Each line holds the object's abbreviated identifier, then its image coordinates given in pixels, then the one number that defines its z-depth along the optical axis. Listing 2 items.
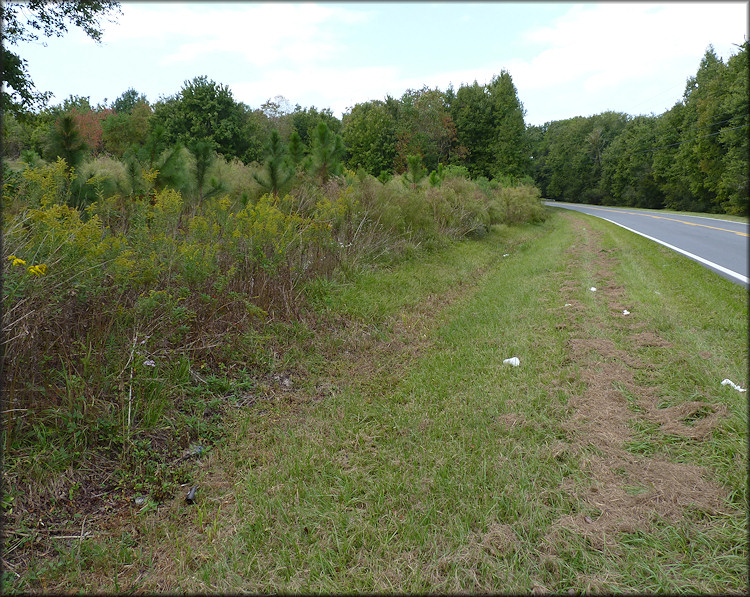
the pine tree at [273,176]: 8.30
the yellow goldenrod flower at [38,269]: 2.64
